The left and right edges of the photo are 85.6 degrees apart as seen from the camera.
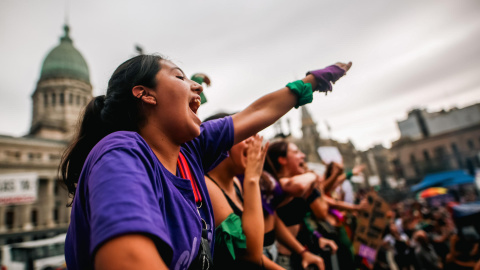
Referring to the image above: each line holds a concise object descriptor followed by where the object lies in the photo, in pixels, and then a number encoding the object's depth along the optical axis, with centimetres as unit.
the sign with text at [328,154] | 763
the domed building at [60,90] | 5500
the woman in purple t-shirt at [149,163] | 62
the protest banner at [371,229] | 443
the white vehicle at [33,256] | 1288
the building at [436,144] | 4925
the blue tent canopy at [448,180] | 2695
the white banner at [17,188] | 1286
